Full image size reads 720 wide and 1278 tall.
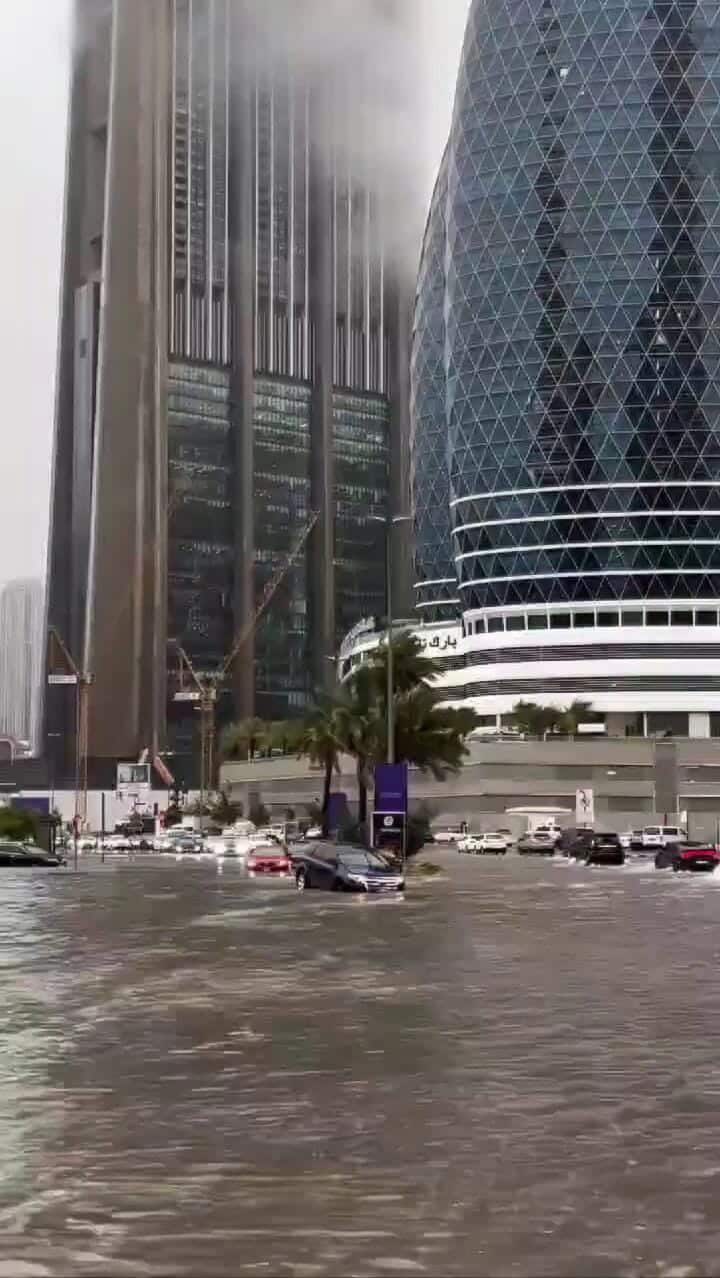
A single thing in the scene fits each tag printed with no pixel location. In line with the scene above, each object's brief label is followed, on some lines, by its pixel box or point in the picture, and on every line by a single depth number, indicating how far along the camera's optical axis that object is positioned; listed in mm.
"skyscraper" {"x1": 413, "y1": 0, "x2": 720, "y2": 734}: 141750
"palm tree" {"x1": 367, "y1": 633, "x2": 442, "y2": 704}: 74500
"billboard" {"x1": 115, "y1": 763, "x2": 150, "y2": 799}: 156625
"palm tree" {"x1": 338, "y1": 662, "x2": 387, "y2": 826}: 74125
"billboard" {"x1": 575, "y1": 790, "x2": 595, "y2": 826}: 88875
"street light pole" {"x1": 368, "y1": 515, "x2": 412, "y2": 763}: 57188
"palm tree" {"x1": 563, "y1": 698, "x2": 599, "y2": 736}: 132750
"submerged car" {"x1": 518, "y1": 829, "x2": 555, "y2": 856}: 90750
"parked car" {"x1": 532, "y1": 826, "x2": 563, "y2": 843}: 93325
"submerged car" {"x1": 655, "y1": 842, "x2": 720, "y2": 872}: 65125
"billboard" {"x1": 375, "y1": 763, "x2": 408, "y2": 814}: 54844
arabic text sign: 159250
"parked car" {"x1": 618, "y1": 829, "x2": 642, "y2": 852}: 90625
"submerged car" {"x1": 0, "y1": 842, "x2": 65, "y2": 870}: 70188
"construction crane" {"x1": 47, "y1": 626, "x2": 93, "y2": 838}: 182625
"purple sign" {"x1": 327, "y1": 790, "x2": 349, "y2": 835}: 79875
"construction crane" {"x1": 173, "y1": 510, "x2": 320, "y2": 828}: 187875
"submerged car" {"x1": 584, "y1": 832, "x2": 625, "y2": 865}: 72625
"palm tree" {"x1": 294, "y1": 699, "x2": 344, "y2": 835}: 76812
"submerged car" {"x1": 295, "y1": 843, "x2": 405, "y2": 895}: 44462
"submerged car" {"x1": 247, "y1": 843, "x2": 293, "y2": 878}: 62375
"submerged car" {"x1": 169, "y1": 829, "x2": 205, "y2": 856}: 100625
